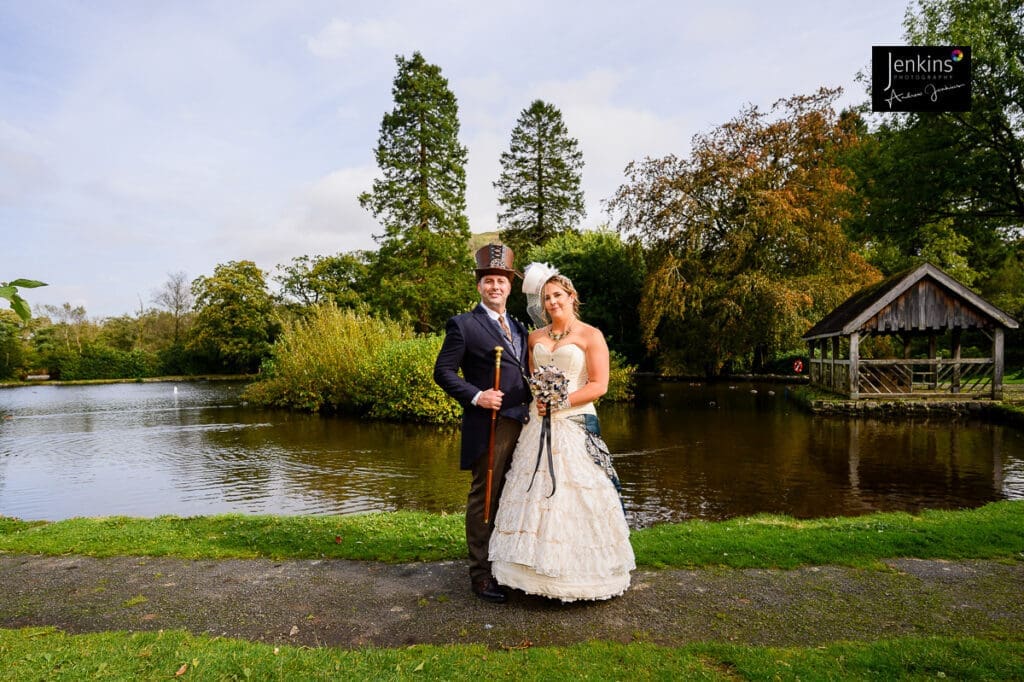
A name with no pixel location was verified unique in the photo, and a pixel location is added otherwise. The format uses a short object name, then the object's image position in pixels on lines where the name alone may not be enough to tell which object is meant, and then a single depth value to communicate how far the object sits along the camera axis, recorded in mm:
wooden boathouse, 19750
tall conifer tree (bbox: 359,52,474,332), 37062
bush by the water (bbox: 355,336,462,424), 19812
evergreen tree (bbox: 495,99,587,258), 55719
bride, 4230
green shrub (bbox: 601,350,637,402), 25422
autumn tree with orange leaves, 29984
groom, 4535
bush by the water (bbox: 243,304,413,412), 23281
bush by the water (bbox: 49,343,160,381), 54703
